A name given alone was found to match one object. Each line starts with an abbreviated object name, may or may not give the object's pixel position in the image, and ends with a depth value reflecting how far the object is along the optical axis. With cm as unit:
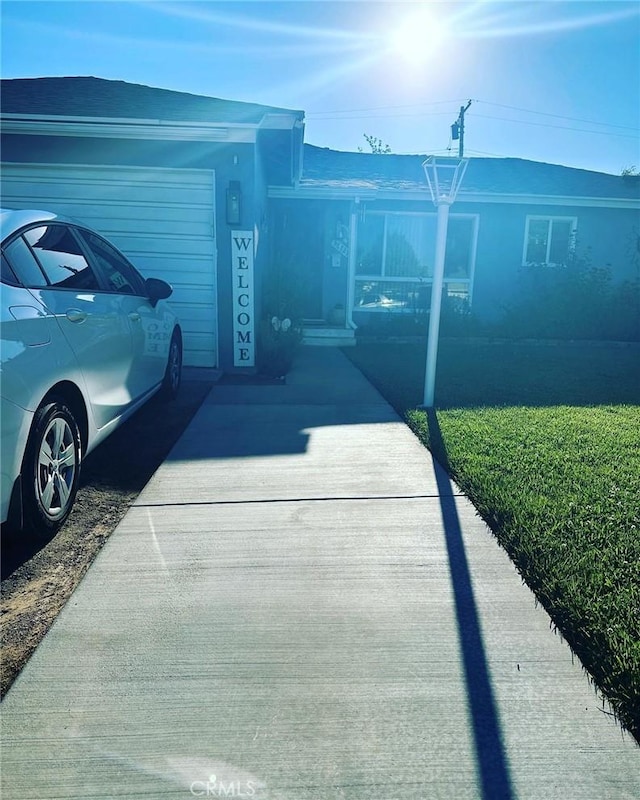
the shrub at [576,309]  1166
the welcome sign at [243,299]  749
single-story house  716
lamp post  516
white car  258
